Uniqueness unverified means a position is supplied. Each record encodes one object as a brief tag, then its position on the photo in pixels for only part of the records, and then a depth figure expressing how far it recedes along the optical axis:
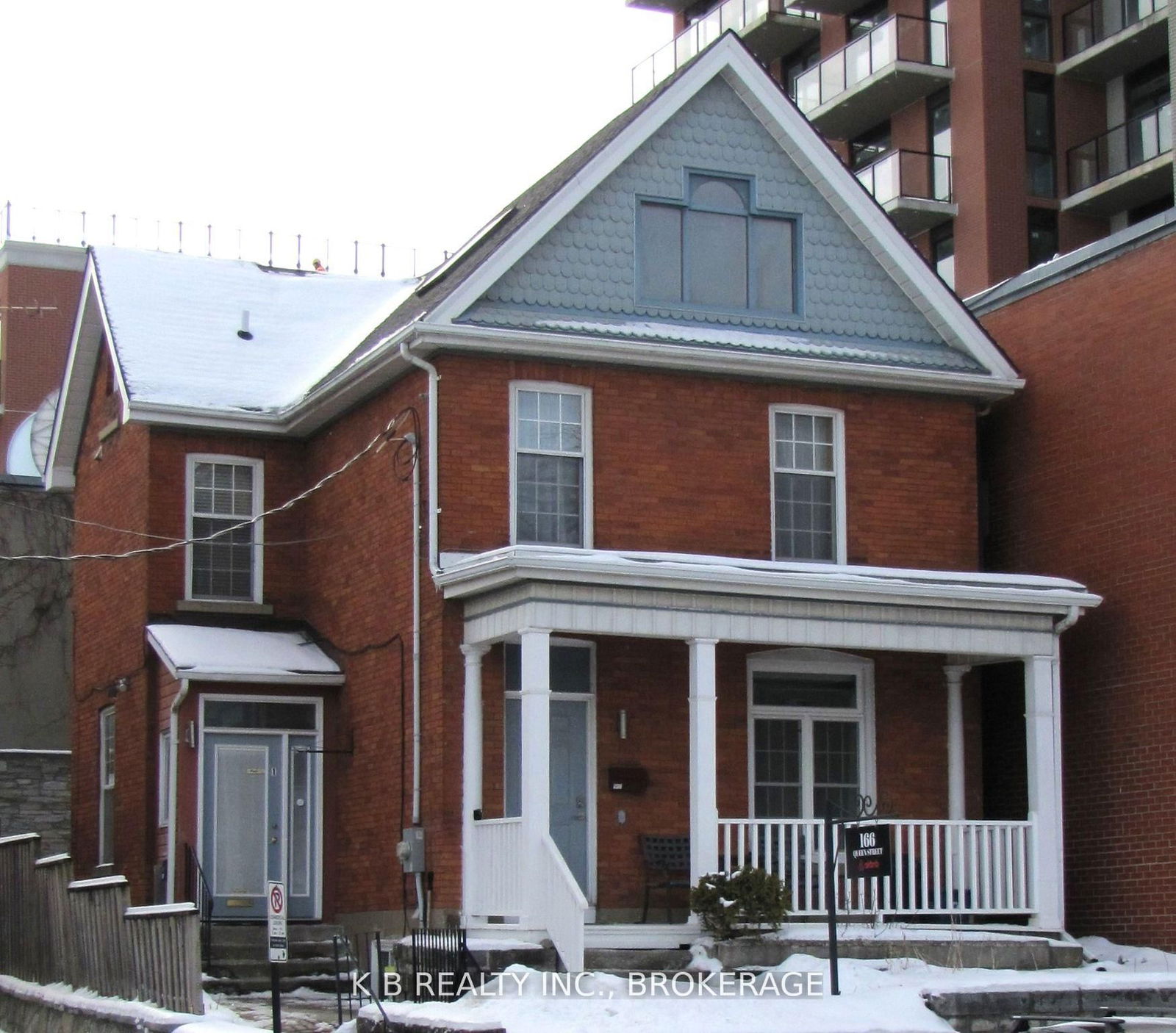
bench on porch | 20.72
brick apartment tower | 40.50
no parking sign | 15.20
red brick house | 20.31
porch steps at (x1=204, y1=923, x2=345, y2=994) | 21.09
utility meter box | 20.80
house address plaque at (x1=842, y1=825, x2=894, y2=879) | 17.02
